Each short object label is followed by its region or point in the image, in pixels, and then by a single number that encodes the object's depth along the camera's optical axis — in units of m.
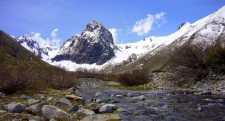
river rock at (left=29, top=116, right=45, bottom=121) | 7.96
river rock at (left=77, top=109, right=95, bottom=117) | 9.91
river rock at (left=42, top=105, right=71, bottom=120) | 8.65
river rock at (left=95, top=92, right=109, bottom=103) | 16.50
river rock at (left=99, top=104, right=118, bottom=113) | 11.49
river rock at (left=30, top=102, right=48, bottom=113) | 9.28
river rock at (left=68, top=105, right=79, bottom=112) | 10.55
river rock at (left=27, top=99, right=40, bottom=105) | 11.17
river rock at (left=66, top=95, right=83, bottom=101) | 15.65
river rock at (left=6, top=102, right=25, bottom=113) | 8.90
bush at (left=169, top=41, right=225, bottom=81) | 28.32
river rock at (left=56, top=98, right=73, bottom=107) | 11.99
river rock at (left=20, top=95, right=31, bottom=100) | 13.29
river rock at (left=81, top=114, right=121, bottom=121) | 8.79
